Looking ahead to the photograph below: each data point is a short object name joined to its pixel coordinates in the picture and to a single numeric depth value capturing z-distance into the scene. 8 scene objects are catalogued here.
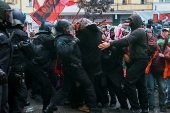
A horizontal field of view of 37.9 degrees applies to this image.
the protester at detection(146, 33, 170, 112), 5.74
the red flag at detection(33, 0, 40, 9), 10.38
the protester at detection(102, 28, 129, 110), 5.75
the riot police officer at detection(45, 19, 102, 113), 5.07
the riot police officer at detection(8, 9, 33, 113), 4.18
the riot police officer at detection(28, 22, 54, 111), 5.29
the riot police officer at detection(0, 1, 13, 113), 3.29
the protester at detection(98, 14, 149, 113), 5.20
